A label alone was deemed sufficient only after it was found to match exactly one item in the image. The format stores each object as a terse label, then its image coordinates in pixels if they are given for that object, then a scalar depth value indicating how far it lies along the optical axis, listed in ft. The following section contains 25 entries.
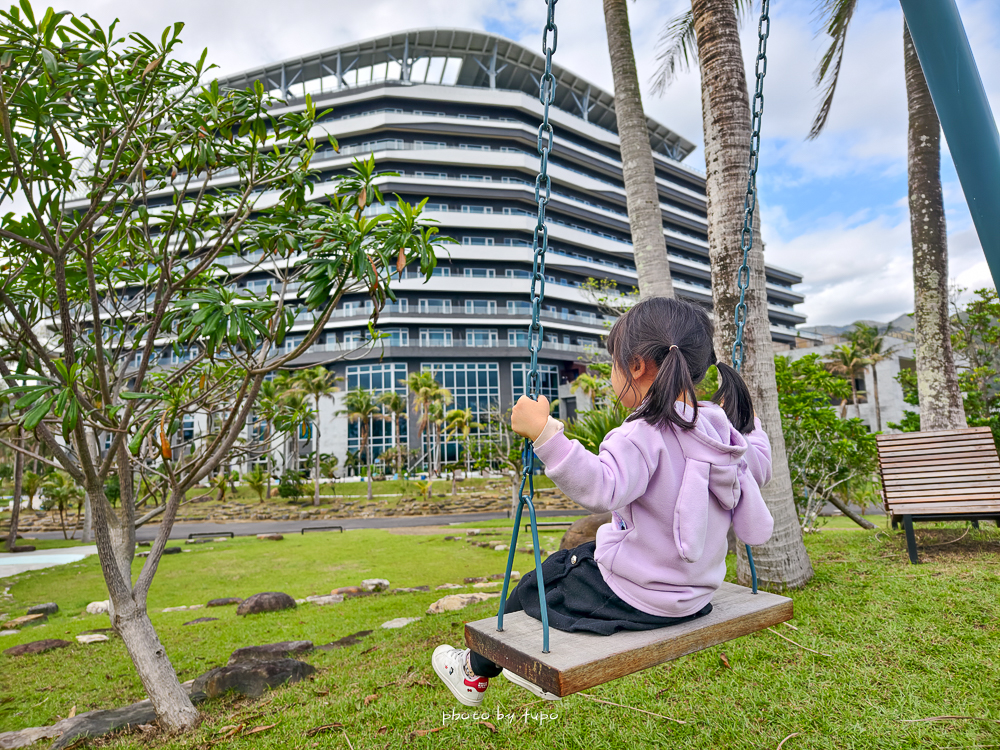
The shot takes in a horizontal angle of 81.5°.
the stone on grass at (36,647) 20.12
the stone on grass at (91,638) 21.79
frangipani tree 10.69
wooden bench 16.66
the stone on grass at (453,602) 21.98
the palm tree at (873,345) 121.60
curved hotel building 135.03
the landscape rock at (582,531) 26.51
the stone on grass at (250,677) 14.42
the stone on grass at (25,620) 25.48
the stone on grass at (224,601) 27.25
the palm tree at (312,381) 101.08
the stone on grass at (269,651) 17.38
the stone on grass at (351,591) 27.76
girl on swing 5.62
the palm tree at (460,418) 102.69
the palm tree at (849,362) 122.52
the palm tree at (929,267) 22.11
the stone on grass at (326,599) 26.13
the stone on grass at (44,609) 27.53
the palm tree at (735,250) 15.08
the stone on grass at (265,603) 24.72
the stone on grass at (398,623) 19.92
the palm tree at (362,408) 113.92
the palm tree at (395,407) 112.98
